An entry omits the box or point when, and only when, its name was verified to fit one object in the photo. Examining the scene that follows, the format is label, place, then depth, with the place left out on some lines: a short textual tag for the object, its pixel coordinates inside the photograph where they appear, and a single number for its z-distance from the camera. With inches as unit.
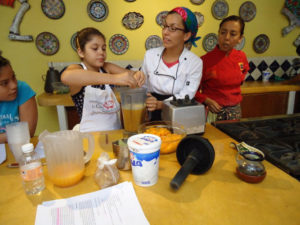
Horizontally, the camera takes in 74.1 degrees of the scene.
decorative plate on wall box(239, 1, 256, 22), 111.9
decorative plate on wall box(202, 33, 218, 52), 110.8
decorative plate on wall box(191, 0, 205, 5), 105.0
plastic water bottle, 25.0
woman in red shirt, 69.6
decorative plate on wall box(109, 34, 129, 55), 100.7
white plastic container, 25.4
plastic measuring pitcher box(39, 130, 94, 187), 26.0
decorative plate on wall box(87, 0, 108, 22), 94.7
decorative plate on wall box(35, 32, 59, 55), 93.2
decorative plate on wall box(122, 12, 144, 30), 99.7
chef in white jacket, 51.8
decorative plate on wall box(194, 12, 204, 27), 106.8
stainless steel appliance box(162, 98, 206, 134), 39.3
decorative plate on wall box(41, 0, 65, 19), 90.4
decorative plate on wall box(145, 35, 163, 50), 105.0
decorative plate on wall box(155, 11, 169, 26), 102.7
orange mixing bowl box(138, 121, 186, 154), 34.8
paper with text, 21.7
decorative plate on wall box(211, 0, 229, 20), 107.3
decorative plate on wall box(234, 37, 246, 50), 117.1
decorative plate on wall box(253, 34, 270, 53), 118.6
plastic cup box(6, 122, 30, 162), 30.5
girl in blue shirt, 45.8
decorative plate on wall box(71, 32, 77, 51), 96.2
